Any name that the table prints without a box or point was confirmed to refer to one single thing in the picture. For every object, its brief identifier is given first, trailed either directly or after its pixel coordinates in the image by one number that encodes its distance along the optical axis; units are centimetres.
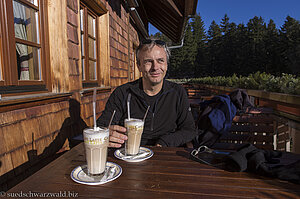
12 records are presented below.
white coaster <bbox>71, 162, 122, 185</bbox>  90
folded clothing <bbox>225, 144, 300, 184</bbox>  95
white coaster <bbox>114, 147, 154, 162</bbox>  114
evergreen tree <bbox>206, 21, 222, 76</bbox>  4331
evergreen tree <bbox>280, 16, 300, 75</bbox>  3369
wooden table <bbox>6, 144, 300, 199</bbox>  82
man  187
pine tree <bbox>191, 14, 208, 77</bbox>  4505
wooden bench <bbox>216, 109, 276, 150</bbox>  221
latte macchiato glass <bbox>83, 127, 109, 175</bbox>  92
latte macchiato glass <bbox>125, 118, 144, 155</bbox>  116
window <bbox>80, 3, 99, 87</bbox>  315
